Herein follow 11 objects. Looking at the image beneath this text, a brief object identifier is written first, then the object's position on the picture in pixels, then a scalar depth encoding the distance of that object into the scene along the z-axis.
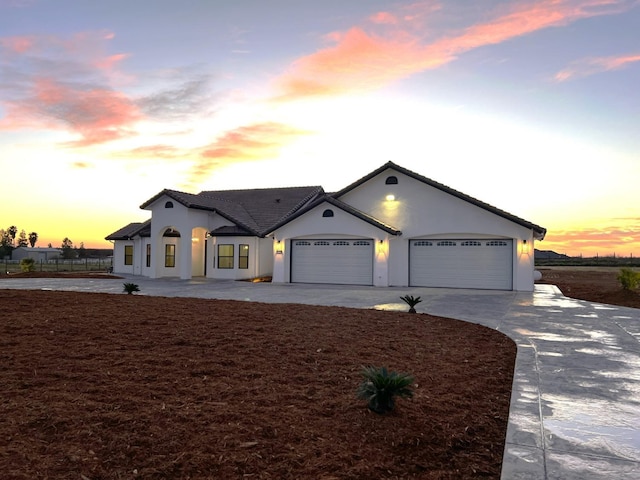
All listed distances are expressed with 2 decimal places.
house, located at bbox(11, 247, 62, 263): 96.31
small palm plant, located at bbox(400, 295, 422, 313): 12.05
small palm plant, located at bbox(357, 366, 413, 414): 4.31
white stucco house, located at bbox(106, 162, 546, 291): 21.30
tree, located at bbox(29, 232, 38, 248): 140.12
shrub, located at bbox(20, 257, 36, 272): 30.88
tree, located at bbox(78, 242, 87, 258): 92.53
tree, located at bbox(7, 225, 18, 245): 134.43
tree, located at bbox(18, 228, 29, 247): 137.38
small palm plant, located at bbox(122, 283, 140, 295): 15.40
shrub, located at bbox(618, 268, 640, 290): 16.89
